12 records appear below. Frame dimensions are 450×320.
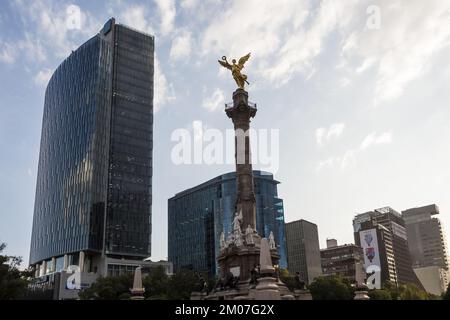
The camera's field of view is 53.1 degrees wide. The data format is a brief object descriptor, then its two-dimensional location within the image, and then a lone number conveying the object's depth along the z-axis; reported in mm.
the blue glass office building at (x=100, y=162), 108812
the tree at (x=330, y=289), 66250
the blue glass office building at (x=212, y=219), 157500
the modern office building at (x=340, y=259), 181375
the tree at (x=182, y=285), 63388
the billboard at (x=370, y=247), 183625
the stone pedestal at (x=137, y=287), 39512
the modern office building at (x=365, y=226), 187875
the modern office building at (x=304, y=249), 181375
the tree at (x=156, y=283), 64188
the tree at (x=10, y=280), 44812
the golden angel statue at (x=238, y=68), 54688
